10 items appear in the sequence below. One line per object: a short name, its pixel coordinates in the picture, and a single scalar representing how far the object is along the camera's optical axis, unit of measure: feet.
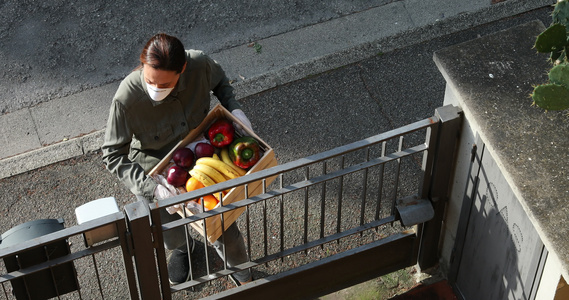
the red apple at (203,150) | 14.19
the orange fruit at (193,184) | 13.53
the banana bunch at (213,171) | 13.56
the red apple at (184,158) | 13.87
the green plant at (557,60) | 11.73
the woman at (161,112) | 13.05
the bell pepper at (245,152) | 13.87
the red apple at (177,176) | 13.64
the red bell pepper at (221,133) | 14.23
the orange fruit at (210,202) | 13.15
